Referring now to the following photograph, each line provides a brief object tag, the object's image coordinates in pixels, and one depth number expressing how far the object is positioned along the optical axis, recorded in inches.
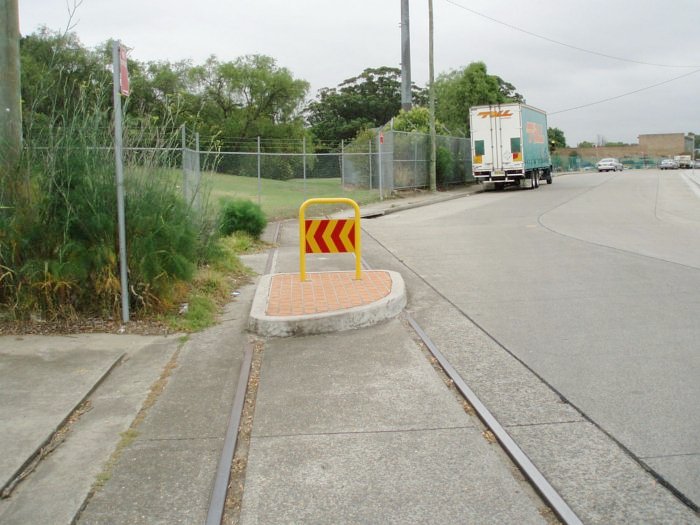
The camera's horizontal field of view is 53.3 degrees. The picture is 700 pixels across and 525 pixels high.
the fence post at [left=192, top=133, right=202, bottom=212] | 384.8
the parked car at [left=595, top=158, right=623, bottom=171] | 2746.1
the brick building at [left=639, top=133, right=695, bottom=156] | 4913.9
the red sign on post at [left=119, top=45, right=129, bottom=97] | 282.2
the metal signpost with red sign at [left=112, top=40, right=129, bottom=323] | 280.8
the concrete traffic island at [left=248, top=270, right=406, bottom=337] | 283.3
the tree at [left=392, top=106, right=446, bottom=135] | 1427.2
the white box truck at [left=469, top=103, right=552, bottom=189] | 1275.8
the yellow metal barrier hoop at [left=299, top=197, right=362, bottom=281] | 349.4
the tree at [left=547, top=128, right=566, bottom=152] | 4645.7
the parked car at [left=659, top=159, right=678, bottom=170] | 2910.9
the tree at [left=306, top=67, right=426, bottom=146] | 3570.4
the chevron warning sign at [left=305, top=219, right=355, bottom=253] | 354.9
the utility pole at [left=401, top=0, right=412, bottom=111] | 1437.0
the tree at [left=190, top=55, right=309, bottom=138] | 2559.1
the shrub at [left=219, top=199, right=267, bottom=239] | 599.2
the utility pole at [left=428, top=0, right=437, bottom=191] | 1263.5
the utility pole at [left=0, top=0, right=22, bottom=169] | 296.2
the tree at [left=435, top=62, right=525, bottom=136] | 2092.8
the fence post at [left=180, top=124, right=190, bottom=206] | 378.1
